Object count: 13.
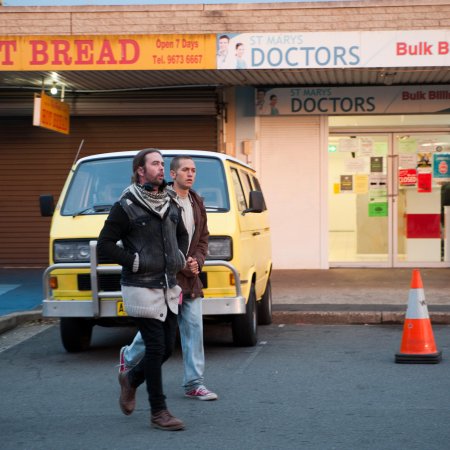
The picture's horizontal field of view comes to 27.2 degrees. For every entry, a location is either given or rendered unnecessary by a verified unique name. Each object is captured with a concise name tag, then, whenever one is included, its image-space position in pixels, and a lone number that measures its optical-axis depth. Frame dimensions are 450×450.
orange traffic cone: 8.34
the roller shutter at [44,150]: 16.61
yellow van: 8.43
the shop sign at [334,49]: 13.47
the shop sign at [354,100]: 15.88
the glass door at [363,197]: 16.34
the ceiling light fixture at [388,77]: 14.82
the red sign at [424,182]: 16.31
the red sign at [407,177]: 16.33
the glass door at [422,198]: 16.28
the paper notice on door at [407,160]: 16.28
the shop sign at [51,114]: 14.02
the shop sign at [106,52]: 13.59
